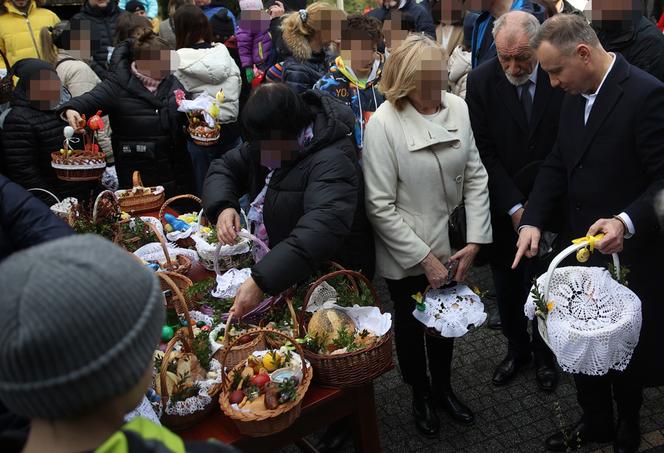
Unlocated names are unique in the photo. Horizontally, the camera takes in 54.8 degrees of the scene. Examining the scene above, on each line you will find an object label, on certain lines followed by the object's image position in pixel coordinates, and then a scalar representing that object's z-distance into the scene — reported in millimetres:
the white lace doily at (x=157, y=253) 3477
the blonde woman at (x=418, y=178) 2967
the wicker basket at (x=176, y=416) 2194
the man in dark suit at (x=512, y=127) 3293
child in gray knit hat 1049
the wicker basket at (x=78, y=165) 3934
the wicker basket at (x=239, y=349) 2418
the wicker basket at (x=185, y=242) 3783
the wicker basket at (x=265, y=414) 2127
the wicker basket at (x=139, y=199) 4281
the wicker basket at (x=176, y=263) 3189
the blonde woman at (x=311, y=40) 5070
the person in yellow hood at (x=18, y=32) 6637
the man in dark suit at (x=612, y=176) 2729
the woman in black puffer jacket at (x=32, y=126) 4207
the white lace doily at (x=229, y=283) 2896
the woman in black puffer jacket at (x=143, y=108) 4715
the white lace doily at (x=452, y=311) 3064
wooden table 2273
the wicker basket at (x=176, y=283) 2830
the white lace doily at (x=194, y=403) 2191
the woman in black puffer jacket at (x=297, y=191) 2463
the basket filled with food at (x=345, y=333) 2395
